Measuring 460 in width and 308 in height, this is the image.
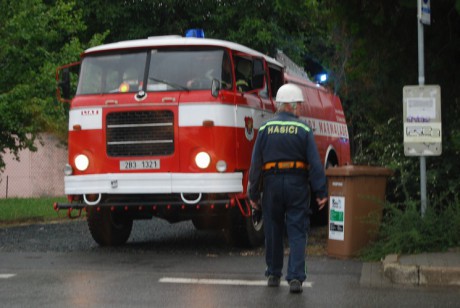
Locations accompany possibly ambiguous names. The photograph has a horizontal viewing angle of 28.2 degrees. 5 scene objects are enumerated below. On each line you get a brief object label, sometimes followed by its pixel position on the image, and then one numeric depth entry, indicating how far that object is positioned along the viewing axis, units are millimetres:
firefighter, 8273
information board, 10594
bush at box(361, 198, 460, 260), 10148
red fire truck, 11219
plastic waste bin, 10812
